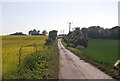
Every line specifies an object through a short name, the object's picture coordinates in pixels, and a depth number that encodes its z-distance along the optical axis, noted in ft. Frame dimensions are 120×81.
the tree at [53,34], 267.92
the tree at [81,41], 163.93
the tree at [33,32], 563.57
